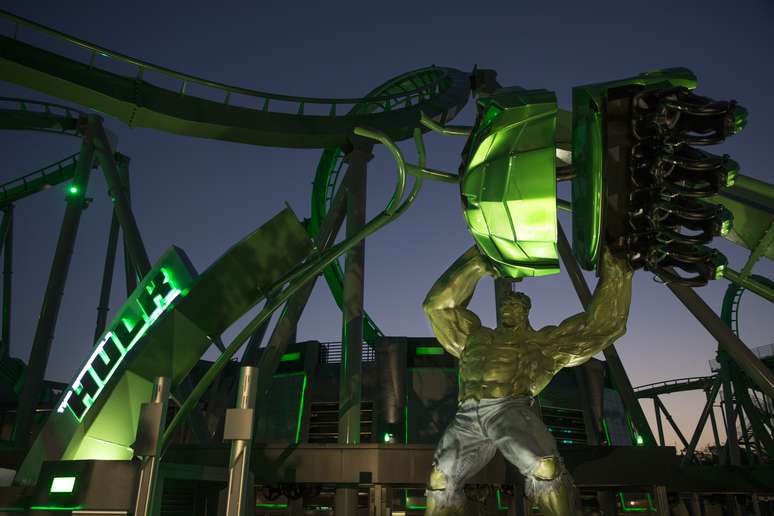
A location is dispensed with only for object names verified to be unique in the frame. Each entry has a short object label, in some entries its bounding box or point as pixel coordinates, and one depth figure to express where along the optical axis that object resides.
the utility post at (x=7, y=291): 24.36
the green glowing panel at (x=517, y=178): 3.77
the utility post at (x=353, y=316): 14.39
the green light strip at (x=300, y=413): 22.62
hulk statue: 3.87
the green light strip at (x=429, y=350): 23.34
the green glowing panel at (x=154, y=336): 7.97
